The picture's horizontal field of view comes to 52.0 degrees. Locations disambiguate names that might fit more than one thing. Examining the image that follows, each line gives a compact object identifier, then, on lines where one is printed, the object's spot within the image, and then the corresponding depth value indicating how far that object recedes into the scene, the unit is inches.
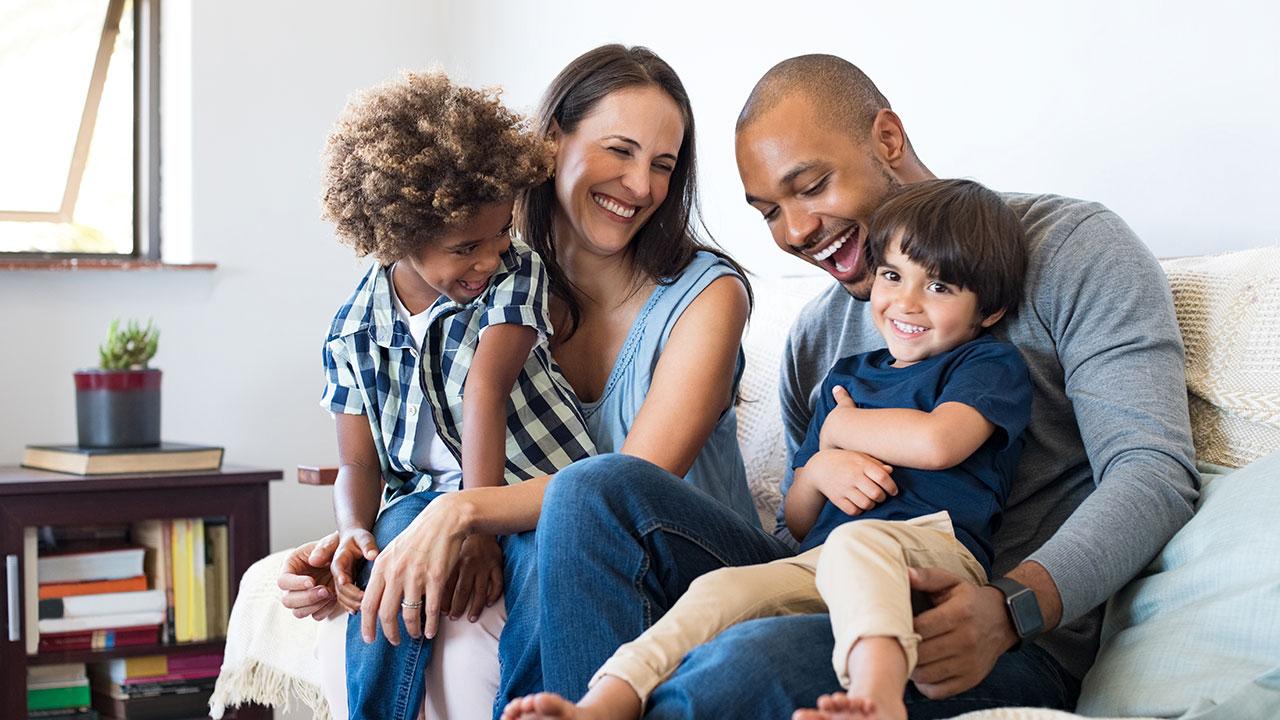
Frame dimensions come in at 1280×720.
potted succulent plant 102.0
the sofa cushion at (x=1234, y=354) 52.7
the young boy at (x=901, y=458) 41.1
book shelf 94.5
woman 61.1
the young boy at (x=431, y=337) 58.2
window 119.7
